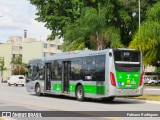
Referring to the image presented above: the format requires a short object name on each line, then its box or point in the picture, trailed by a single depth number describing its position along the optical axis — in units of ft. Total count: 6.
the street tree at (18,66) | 419.29
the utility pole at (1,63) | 416.93
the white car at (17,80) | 200.75
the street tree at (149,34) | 148.87
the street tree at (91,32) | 156.04
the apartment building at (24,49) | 449.06
